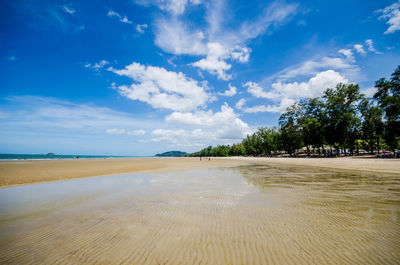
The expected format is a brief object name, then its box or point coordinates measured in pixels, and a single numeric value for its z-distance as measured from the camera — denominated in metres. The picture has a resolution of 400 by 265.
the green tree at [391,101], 34.12
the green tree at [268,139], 89.00
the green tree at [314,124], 53.64
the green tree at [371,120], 48.78
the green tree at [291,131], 66.75
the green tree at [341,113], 47.38
